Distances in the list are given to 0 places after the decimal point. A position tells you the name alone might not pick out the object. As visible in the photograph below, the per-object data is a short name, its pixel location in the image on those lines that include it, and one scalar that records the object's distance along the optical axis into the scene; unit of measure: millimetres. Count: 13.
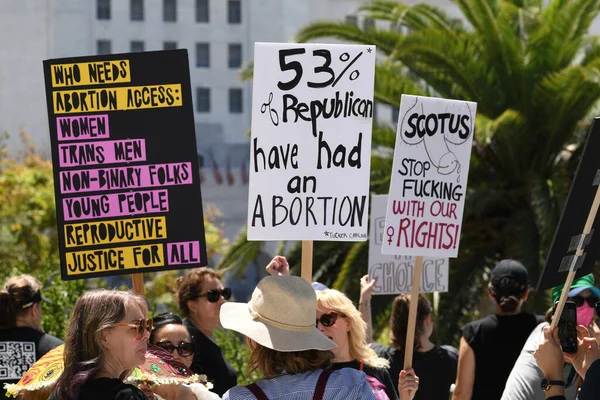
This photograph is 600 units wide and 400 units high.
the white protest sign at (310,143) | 10286
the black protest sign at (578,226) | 8929
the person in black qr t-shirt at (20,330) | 11298
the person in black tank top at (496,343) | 11644
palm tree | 25665
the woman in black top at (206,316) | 11038
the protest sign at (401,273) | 15209
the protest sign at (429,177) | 11128
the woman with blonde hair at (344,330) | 9051
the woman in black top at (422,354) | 11760
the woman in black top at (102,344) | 6912
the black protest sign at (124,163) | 10599
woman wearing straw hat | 7218
